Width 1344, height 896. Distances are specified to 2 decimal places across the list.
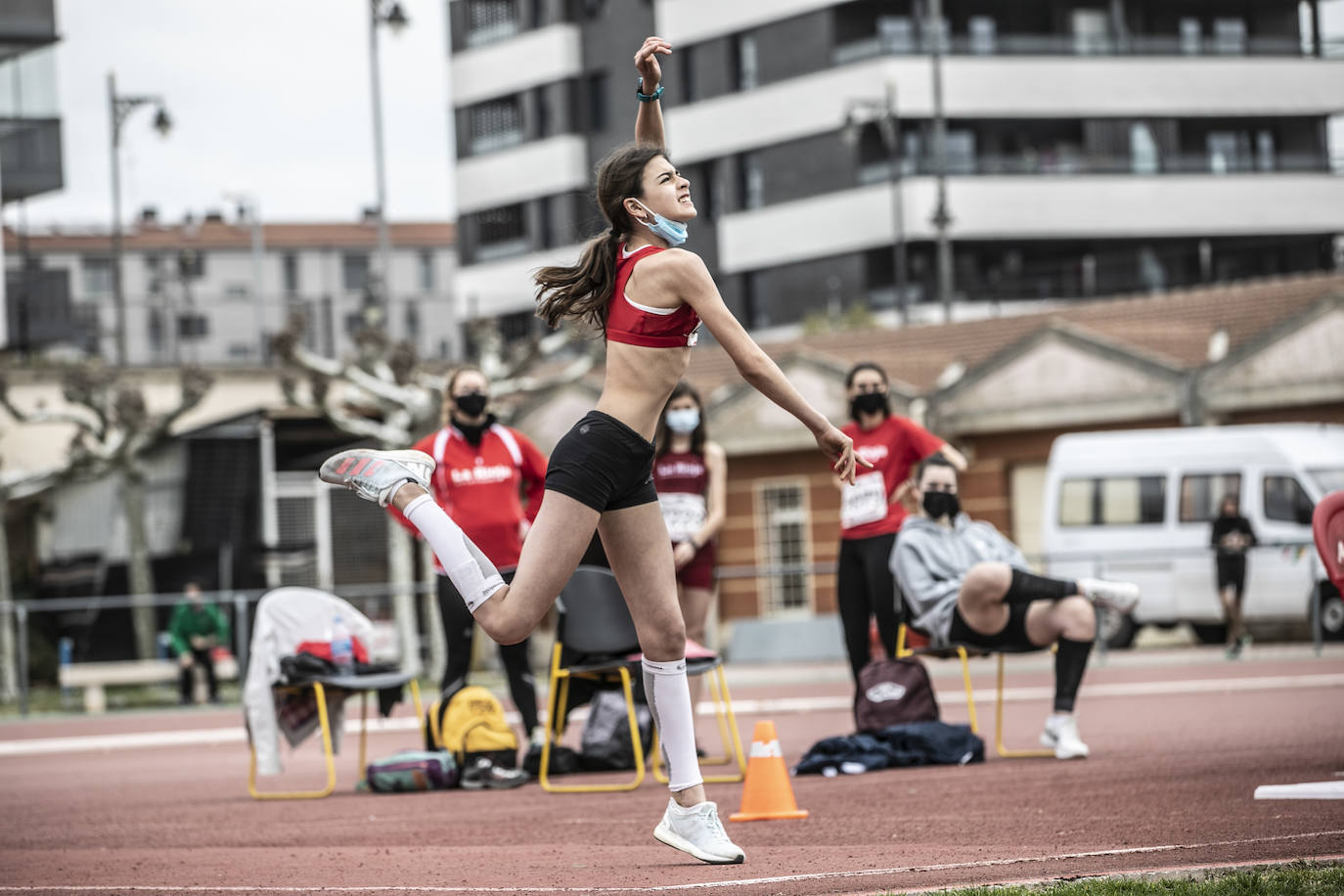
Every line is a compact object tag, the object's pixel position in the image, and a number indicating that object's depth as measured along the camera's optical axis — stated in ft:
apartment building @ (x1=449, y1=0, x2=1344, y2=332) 170.30
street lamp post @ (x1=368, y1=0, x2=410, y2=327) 111.55
